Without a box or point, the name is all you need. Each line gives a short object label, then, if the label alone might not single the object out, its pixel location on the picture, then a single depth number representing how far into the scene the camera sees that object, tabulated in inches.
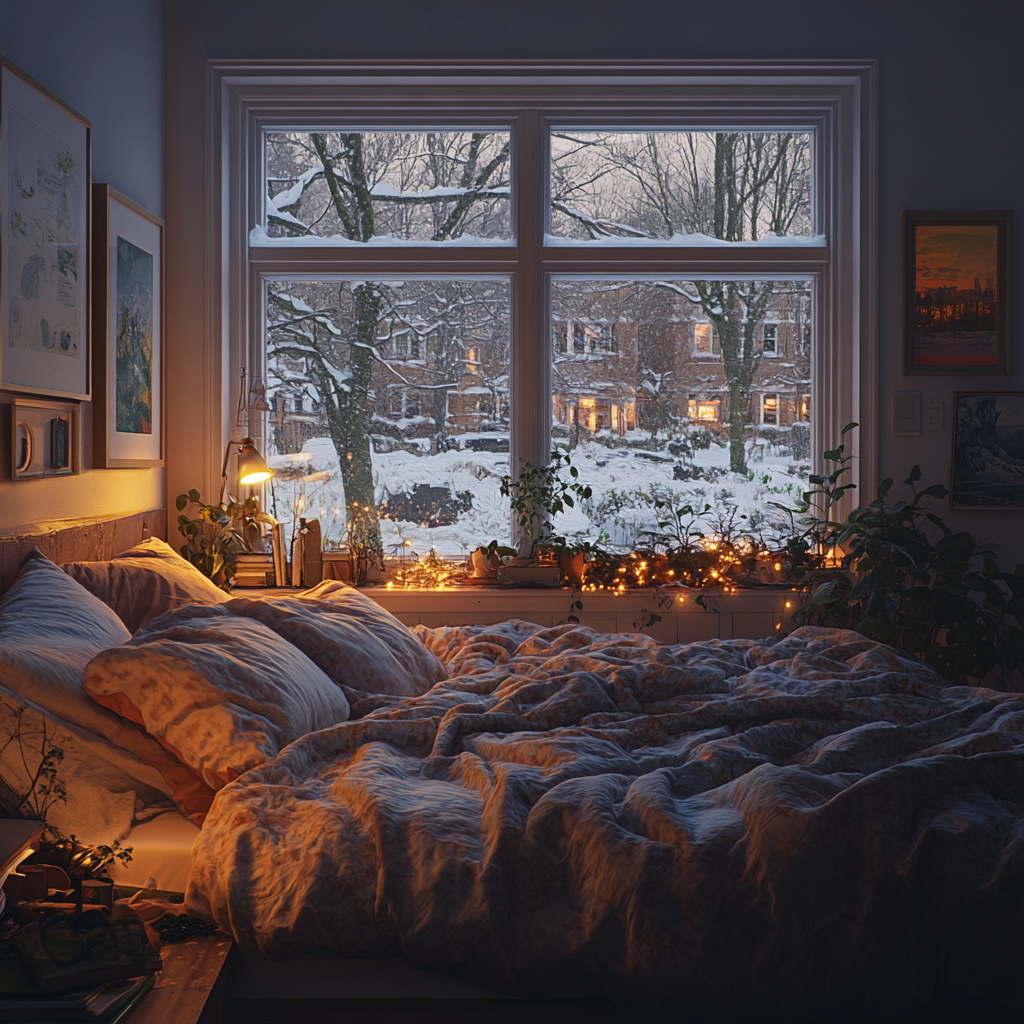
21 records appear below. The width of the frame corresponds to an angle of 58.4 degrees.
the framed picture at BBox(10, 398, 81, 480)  90.0
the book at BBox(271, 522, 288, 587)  138.1
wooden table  50.6
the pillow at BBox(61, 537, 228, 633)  91.2
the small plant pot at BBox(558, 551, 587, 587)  141.9
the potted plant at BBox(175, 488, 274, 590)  133.3
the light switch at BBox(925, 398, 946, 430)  147.0
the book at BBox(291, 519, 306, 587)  138.3
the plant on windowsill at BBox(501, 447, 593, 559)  147.3
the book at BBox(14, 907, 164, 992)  48.3
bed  52.8
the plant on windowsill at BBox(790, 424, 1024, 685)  129.0
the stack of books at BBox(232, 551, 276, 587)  138.9
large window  152.3
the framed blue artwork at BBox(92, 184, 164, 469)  113.7
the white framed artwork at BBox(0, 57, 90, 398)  88.8
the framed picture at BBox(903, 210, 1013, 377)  145.5
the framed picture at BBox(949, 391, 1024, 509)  146.5
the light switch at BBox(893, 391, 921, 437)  146.9
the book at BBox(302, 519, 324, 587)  138.2
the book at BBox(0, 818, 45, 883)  50.3
